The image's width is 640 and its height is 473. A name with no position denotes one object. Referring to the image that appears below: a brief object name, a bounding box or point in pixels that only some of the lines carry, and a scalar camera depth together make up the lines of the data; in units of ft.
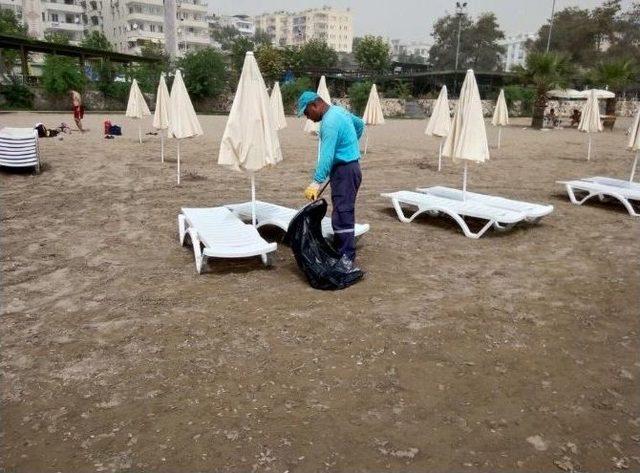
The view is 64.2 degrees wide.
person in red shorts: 57.57
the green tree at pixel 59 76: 105.09
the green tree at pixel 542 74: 83.97
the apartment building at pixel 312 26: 467.11
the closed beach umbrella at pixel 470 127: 21.67
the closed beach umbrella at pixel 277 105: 44.64
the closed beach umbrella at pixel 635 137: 25.95
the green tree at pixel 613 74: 89.66
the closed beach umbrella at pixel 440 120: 36.86
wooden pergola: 95.30
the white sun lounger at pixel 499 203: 21.66
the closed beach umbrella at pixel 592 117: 43.30
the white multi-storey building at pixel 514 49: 438.28
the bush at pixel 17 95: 103.65
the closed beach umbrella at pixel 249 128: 17.47
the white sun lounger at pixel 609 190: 24.94
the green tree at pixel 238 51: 157.22
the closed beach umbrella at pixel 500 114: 52.95
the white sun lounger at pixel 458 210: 20.62
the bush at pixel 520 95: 120.88
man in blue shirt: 15.08
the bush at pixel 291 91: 122.93
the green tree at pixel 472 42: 229.25
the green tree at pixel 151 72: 118.62
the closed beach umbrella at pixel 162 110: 34.88
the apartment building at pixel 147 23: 231.91
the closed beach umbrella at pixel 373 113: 48.91
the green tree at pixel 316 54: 192.33
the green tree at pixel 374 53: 185.26
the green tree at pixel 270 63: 144.66
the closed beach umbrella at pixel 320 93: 45.65
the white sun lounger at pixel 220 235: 15.97
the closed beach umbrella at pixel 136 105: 51.06
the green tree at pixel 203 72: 123.44
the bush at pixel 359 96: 114.32
